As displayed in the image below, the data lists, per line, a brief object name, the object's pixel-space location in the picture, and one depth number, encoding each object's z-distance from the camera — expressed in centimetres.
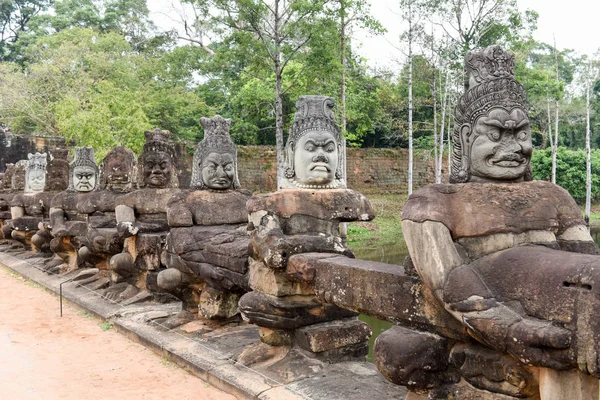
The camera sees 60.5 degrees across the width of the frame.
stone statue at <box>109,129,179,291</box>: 622
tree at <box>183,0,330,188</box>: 1284
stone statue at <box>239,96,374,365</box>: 388
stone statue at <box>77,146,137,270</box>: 701
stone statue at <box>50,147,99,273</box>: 815
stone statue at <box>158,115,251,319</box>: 488
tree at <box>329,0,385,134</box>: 1345
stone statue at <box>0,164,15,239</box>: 1245
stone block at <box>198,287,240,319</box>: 493
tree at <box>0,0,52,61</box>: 3594
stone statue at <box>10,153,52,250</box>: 997
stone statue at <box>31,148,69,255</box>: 966
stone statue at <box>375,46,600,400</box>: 234
